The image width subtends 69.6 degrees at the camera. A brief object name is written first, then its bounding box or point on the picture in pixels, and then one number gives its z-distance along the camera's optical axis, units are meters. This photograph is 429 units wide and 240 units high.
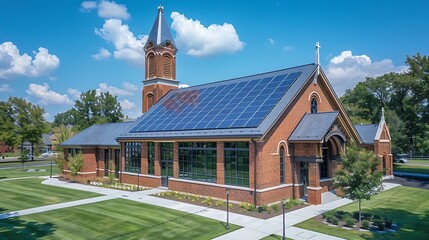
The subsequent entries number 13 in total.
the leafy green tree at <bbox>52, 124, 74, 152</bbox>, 37.97
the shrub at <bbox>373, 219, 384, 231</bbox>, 14.59
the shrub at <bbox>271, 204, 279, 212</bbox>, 18.43
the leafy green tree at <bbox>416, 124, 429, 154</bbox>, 22.89
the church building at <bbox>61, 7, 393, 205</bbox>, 20.00
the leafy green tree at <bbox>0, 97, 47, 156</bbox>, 59.78
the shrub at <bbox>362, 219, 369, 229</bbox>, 14.74
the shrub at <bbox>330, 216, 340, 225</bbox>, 15.39
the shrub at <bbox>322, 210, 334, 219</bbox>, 16.17
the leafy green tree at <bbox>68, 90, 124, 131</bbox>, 72.69
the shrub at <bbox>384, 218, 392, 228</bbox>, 14.91
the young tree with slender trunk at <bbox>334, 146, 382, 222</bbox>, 15.44
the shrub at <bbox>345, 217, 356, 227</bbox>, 14.96
